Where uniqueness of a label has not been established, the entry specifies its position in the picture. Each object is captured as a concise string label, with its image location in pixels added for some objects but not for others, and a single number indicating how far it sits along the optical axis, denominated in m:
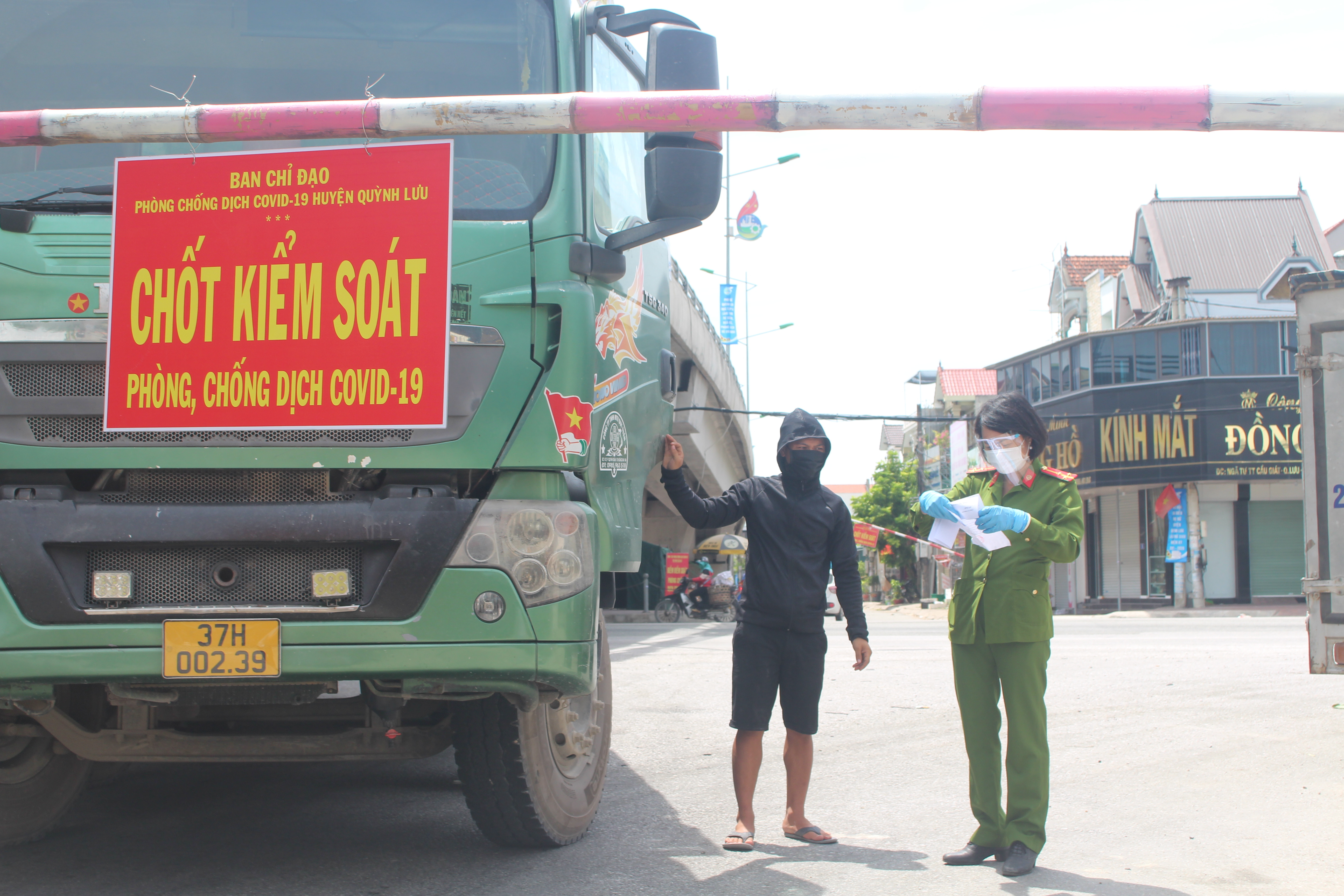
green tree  51.56
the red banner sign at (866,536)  37.81
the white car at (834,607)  28.72
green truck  3.53
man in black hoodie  4.73
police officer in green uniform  4.34
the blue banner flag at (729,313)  37.81
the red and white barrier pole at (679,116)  3.46
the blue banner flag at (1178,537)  31.41
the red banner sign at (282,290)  3.67
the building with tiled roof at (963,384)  56.03
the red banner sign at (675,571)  28.19
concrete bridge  18.78
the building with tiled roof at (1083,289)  43.16
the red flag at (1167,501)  32.34
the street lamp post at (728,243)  39.12
